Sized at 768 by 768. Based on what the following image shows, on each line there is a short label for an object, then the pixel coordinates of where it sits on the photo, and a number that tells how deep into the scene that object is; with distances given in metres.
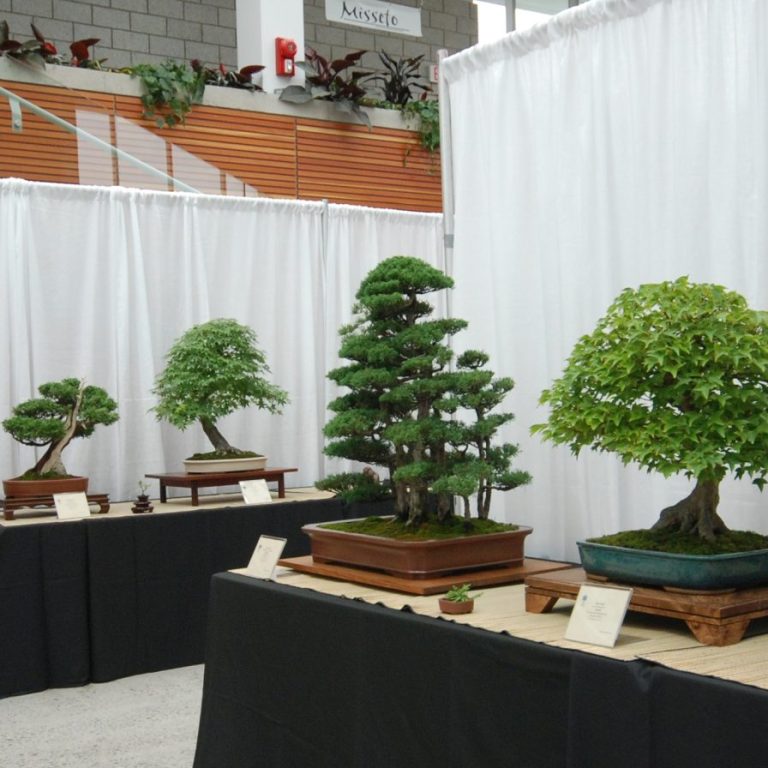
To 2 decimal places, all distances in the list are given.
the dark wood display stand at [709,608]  1.50
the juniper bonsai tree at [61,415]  3.63
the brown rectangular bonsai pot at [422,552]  2.00
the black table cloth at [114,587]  3.44
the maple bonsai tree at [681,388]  1.54
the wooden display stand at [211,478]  3.83
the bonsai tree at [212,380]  3.81
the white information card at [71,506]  3.51
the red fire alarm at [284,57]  7.49
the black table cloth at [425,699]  1.34
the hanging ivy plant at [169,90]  6.62
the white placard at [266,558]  2.21
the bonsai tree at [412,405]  2.10
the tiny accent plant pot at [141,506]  3.65
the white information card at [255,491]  3.81
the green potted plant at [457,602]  1.77
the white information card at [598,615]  1.52
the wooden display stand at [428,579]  1.97
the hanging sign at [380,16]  8.55
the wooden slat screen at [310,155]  6.86
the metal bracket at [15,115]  4.09
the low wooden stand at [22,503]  3.55
